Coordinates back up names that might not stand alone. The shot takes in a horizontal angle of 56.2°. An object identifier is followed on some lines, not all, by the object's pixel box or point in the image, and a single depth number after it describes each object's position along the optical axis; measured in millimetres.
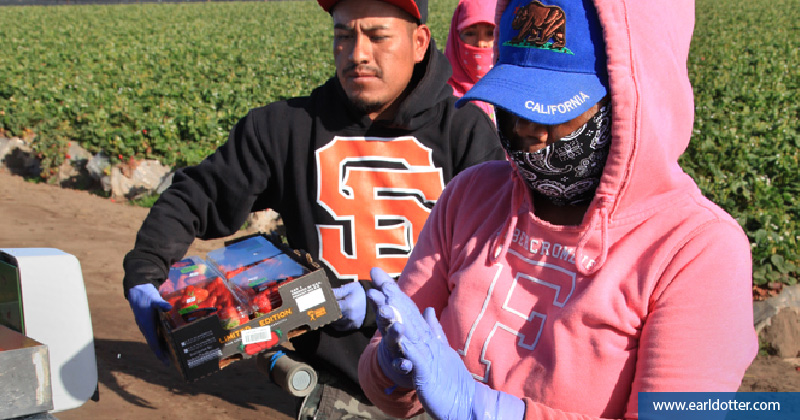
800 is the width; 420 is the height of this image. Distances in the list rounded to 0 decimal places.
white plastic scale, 1722
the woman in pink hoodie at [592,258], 1334
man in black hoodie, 2562
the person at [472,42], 4930
